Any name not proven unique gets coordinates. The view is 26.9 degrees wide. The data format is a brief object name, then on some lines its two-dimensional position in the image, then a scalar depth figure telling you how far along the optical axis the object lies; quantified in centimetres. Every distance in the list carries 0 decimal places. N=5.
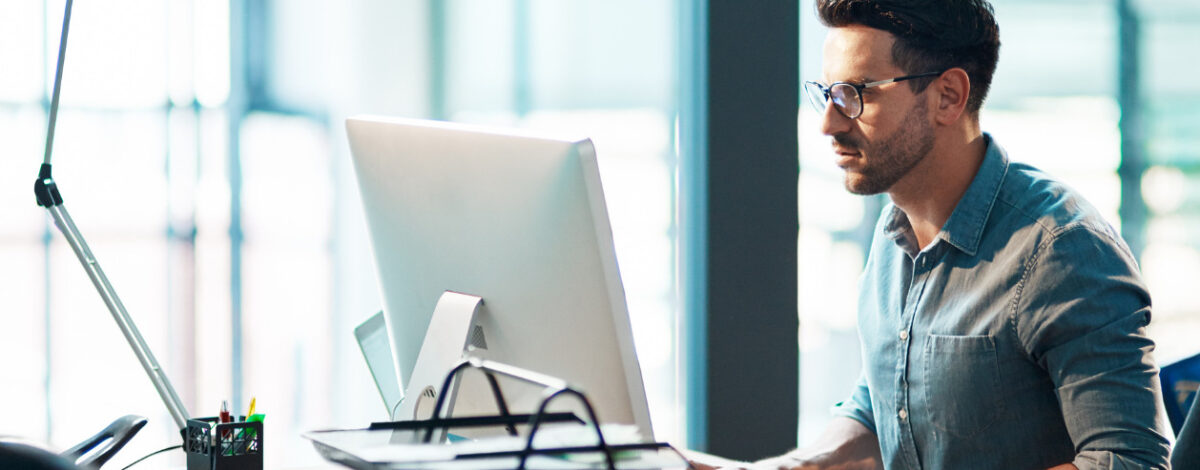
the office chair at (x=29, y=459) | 236
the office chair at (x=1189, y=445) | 247
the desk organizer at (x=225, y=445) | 295
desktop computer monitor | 272
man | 284
